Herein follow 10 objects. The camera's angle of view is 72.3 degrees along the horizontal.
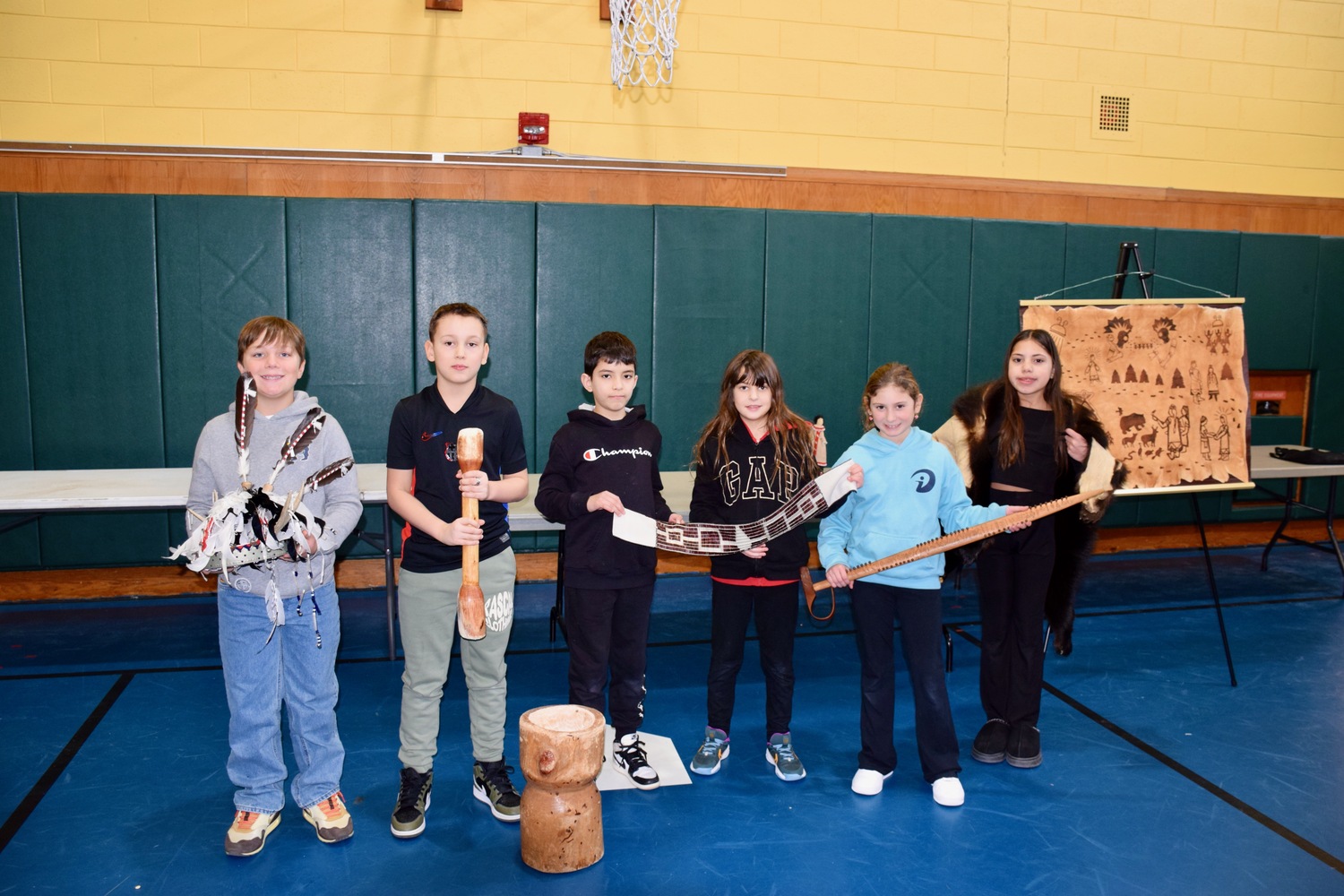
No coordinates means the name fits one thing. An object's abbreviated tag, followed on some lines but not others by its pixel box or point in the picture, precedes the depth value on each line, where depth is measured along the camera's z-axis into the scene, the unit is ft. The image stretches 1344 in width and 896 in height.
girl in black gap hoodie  10.04
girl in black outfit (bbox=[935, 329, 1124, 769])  10.62
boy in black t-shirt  9.05
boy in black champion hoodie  9.83
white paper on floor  10.19
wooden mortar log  8.20
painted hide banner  14.82
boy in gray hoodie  8.63
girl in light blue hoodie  9.81
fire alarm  18.78
